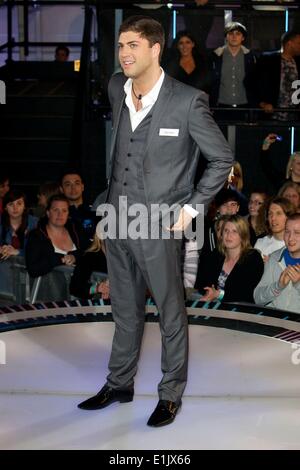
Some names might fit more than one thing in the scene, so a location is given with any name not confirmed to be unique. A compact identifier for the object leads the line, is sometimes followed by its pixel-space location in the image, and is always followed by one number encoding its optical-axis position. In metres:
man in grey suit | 3.81
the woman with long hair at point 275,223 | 6.18
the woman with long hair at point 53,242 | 6.56
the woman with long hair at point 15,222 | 7.15
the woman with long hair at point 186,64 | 8.23
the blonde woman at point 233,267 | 5.81
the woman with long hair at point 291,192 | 6.80
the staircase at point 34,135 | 9.77
